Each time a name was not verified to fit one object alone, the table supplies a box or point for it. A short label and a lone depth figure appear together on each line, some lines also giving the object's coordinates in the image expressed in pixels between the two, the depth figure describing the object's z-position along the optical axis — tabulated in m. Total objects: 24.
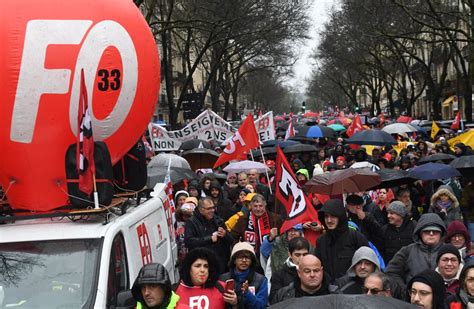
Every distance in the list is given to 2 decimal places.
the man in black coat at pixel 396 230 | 9.12
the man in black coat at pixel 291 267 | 7.18
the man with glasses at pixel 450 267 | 6.68
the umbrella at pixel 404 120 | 34.92
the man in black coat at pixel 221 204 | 11.66
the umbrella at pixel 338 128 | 35.59
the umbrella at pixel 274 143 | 20.83
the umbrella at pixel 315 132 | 24.81
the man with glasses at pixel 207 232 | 9.23
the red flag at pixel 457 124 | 28.48
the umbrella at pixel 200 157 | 17.94
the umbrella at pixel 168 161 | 14.59
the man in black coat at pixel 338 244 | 7.80
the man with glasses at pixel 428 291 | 5.71
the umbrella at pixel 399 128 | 25.08
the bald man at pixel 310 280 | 6.07
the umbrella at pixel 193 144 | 18.86
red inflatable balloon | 6.81
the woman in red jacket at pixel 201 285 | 6.20
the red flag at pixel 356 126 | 26.52
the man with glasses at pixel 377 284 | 6.03
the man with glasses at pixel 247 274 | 6.73
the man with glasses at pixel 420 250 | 7.46
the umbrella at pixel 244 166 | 14.73
